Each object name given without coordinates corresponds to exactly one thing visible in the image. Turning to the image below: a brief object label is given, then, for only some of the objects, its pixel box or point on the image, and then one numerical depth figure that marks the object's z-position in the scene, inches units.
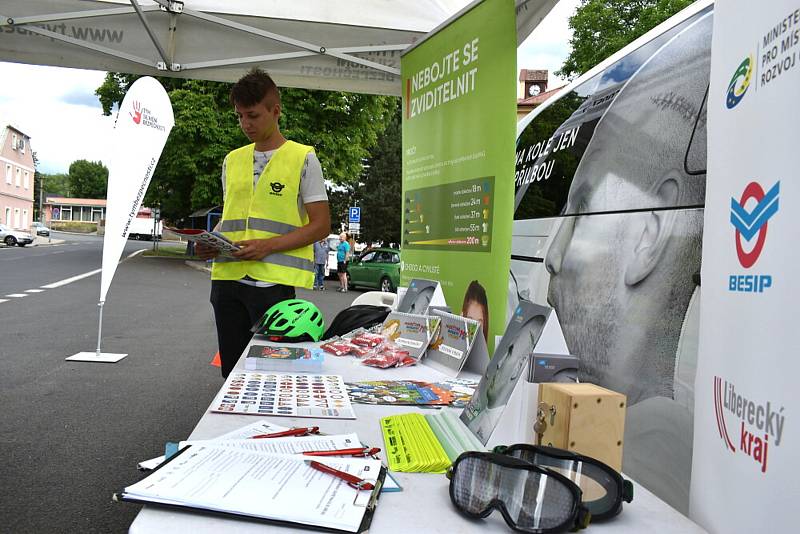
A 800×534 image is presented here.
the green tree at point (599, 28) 1029.8
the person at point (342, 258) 733.9
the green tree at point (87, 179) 4490.7
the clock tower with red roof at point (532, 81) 1833.3
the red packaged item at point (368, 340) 109.6
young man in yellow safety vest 112.7
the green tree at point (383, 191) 1482.5
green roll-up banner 116.3
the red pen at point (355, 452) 53.8
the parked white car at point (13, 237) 1615.4
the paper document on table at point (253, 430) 58.4
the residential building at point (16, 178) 2181.3
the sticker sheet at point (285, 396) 68.9
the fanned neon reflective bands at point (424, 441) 54.2
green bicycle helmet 108.1
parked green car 724.7
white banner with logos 35.6
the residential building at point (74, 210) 3937.0
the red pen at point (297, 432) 58.9
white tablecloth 40.8
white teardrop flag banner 235.0
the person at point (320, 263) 735.1
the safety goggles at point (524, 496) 41.0
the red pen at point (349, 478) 47.0
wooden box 50.0
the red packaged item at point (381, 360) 97.9
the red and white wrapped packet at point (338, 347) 106.1
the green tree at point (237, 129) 809.5
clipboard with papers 41.8
